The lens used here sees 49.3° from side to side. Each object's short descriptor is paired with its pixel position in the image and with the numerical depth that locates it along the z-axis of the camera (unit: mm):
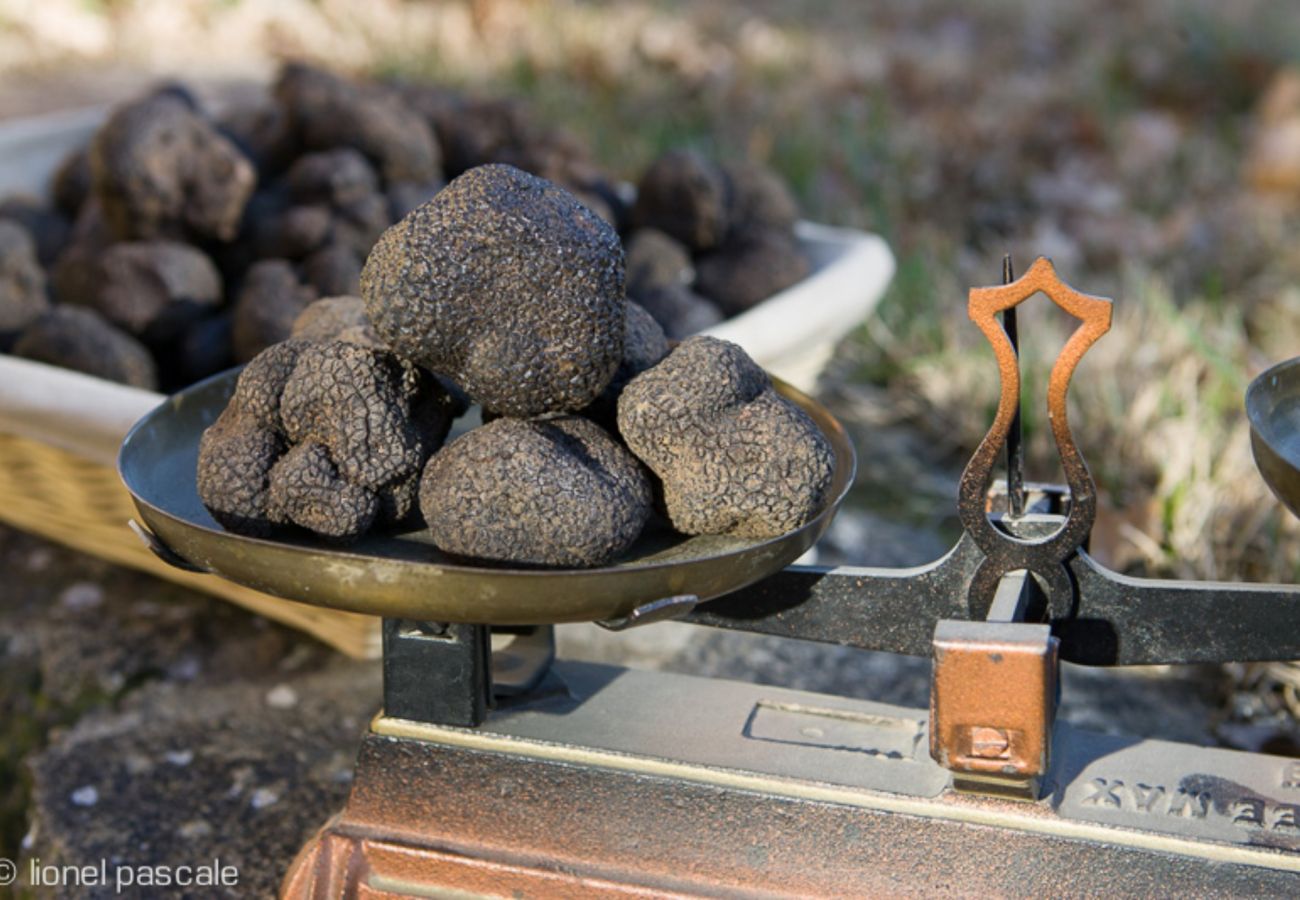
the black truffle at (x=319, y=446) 885
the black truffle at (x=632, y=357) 969
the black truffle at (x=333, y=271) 1641
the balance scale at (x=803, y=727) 861
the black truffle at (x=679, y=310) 1627
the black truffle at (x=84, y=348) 1596
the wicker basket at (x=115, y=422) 1379
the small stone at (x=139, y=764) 1401
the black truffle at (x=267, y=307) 1587
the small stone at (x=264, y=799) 1352
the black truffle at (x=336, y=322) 1001
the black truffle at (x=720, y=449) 895
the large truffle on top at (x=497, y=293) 866
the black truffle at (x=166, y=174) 1726
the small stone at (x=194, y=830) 1305
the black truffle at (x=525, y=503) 853
